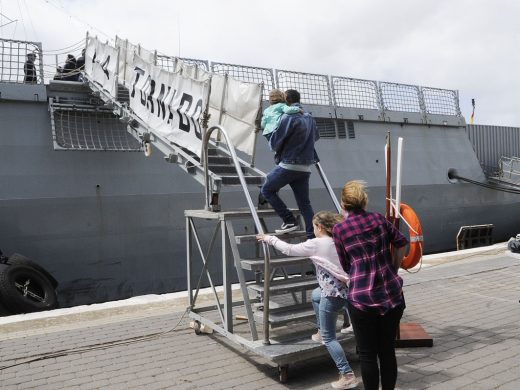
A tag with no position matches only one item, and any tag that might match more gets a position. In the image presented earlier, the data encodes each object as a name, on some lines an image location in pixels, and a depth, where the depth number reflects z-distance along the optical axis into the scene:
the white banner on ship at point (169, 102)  5.30
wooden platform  4.43
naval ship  8.90
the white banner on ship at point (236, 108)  4.87
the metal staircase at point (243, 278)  3.76
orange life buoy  4.46
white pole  4.25
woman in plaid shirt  2.87
